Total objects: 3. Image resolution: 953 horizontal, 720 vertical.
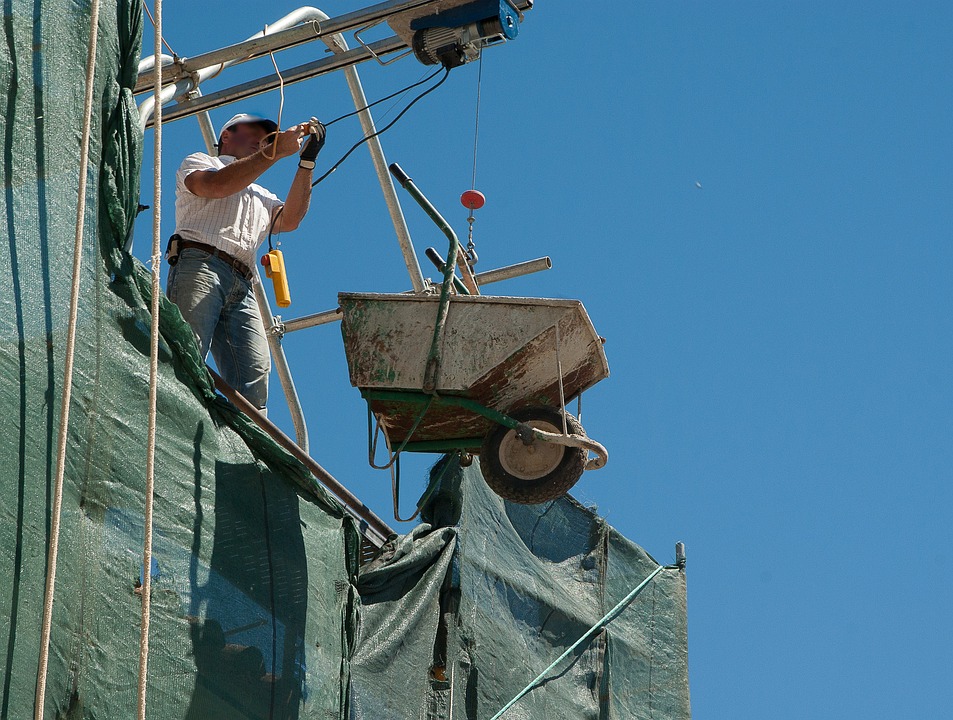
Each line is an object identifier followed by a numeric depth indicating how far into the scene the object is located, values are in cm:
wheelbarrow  1376
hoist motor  1409
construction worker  1333
